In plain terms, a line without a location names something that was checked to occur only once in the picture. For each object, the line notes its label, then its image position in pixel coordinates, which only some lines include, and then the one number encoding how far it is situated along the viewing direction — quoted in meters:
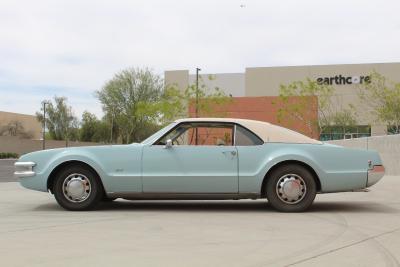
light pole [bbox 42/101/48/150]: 78.76
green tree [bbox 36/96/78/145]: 82.04
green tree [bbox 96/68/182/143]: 60.34
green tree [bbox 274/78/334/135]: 49.15
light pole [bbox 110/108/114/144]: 63.27
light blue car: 8.38
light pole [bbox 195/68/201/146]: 50.33
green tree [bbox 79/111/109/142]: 78.98
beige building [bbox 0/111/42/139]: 89.12
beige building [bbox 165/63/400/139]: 59.88
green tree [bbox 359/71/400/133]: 39.50
